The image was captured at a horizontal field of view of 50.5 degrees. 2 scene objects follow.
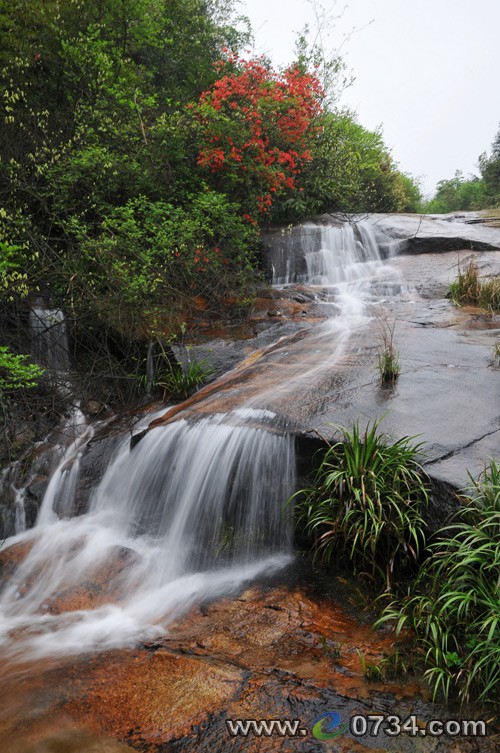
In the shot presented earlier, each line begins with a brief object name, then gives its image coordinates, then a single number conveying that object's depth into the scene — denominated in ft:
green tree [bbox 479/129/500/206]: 68.43
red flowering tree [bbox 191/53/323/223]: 32.12
